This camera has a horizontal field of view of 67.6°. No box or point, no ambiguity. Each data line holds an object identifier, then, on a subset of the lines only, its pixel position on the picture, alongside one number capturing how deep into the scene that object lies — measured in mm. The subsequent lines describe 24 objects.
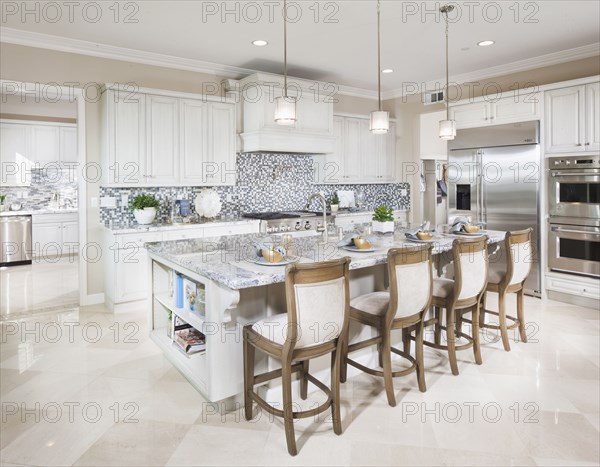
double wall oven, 4500
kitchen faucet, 3227
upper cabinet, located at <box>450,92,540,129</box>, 4965
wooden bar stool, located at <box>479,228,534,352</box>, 3359
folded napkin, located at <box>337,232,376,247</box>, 2955
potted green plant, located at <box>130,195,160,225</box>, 4676
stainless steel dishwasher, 7184
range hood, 5215
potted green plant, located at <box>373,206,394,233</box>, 3670
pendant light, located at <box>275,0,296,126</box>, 3076
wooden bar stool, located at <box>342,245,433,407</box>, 2553
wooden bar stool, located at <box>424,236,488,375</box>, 2947
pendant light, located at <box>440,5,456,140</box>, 3996
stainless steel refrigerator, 4984
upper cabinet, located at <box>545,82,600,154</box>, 4488
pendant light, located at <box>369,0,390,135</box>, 3379
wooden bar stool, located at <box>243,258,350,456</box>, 2115
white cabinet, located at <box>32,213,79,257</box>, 7578
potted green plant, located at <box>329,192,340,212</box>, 6348
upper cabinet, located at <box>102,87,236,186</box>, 4516
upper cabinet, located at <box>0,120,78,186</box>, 7441
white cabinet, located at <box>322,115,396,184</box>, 6324
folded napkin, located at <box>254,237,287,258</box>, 2482
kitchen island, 2324
